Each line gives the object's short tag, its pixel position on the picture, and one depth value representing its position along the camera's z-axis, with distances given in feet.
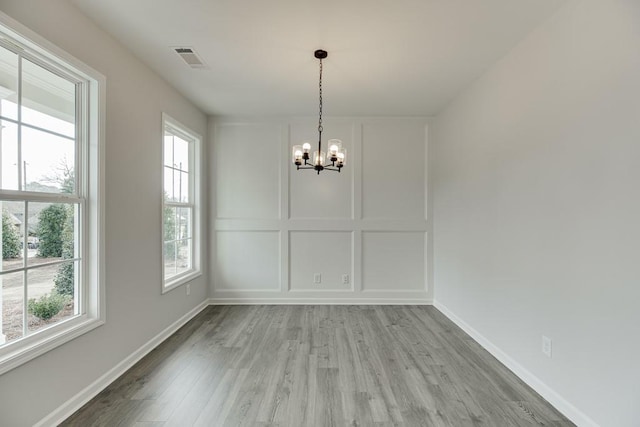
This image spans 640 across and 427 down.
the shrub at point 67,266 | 6.72
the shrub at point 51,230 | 6.25
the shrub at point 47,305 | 6.08
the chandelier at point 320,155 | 9.00
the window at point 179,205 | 11.19
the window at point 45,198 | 5.52
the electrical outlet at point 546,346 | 7.05
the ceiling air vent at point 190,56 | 8.46
